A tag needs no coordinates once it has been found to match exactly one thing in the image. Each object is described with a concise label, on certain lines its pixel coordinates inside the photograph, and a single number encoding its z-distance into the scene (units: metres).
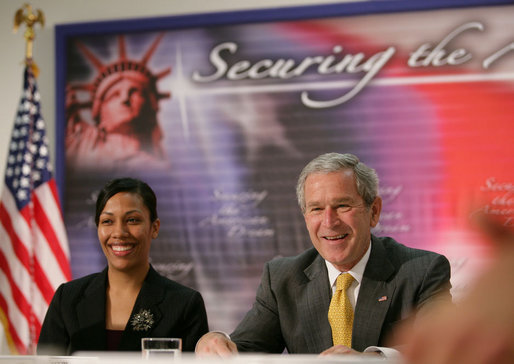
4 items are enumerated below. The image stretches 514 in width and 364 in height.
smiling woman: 2.41
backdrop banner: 3.72
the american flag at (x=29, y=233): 3.49
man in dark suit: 2.19
